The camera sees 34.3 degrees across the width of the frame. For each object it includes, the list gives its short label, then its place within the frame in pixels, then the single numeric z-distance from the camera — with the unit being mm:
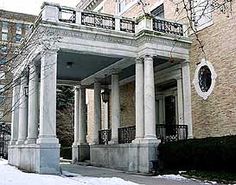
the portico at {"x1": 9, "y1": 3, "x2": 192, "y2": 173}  13883
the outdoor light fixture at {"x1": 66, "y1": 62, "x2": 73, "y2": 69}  17672
